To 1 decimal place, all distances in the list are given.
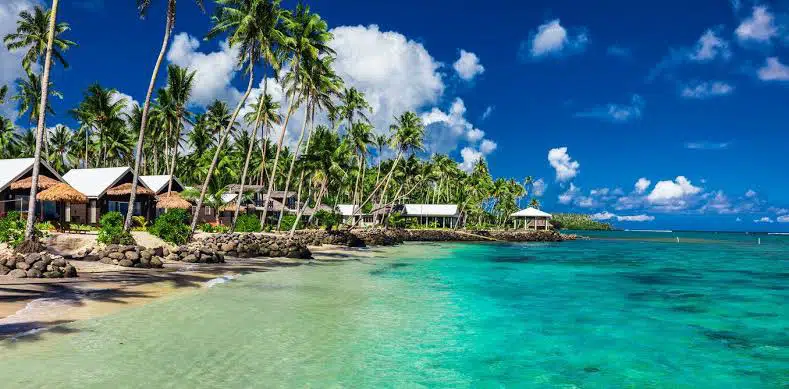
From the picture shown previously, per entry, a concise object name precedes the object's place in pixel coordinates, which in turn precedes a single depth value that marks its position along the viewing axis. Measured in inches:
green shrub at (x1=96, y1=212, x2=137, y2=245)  926.7
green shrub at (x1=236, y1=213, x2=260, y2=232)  1704.0
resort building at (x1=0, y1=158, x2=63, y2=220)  1282.0
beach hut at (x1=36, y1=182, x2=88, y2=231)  1190.3
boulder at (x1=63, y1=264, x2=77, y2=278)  689.0
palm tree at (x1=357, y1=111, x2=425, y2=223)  2501.2
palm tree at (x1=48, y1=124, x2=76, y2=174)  2812.5
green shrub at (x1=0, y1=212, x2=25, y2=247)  820.6
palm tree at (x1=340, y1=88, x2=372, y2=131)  2289.6
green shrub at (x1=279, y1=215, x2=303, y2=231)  1974.2
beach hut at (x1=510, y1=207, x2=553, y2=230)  3390.7
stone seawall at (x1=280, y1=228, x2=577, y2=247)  1865.3
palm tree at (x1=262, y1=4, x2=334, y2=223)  1598.2
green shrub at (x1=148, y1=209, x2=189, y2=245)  1146.0
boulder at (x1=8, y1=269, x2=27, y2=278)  648.0
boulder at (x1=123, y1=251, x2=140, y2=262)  853.2
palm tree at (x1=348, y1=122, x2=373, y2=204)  2381.9
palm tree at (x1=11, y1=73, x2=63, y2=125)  2039.9
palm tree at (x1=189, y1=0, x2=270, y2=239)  1323.8
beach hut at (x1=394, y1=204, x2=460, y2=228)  3361.2
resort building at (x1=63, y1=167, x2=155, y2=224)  1470.2
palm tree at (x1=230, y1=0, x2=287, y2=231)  1340.9
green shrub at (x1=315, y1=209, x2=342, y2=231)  2330.3
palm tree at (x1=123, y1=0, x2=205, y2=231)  1105.4
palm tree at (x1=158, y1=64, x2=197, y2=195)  1935.3
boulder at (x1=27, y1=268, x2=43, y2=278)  655.7
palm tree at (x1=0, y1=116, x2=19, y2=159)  2277.1
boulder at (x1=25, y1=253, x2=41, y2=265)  679.7
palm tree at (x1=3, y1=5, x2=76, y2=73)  1775.3
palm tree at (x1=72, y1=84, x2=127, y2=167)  2033.7
